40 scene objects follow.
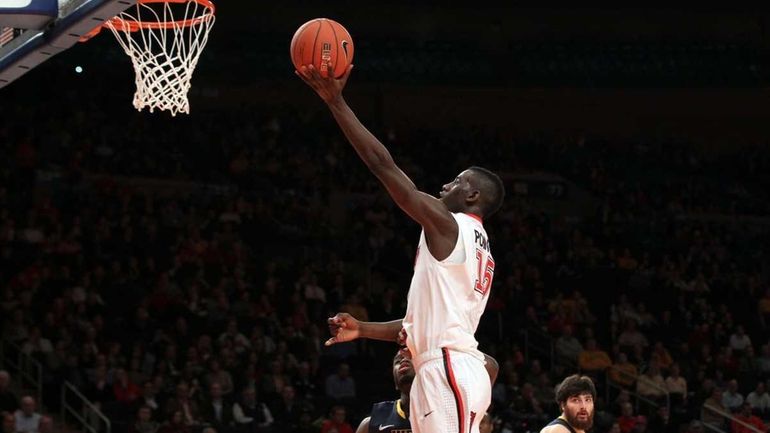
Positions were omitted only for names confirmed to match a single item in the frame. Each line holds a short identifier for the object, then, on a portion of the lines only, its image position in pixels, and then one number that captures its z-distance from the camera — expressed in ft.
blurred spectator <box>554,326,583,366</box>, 54.19
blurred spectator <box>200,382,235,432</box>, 42.14
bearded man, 21.52
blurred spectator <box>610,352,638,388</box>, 52.19
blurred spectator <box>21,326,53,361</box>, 44.78
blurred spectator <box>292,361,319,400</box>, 46.44
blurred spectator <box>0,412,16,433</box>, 37.63
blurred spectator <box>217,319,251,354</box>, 46.80
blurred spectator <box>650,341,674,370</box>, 54.03
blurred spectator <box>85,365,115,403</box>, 43.01
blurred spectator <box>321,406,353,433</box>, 41.57
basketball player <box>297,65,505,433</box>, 16.01
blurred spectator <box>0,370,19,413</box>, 39.32
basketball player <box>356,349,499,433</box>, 19.41
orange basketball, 15.42
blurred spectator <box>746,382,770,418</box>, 51.47
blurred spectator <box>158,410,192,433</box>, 39.52
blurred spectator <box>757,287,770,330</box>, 60.95
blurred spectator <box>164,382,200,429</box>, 40.60
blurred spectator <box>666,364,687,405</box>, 51.37
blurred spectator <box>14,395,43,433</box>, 38.55
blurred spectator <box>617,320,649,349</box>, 55.98
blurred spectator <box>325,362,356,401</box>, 46.47
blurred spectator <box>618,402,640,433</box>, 46.60
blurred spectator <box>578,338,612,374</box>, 52.75
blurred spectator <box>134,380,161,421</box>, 41.65
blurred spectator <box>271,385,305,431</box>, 43.18
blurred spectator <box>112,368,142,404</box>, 42.57
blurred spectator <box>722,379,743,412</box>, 51.34
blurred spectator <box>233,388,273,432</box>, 42.65
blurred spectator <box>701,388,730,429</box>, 50.13
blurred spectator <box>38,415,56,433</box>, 38.50
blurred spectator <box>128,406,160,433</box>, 39.78
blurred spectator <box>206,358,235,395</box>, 43.75
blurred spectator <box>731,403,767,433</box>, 49.11
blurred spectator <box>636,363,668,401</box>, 51.29
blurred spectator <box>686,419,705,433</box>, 46.73
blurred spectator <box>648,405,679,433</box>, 47.83
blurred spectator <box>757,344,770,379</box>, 55.11
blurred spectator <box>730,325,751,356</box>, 57.47
